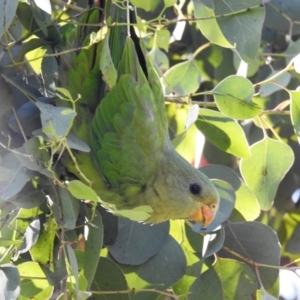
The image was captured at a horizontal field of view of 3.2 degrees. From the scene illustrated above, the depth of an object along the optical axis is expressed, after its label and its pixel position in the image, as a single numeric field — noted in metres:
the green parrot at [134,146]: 3.41
